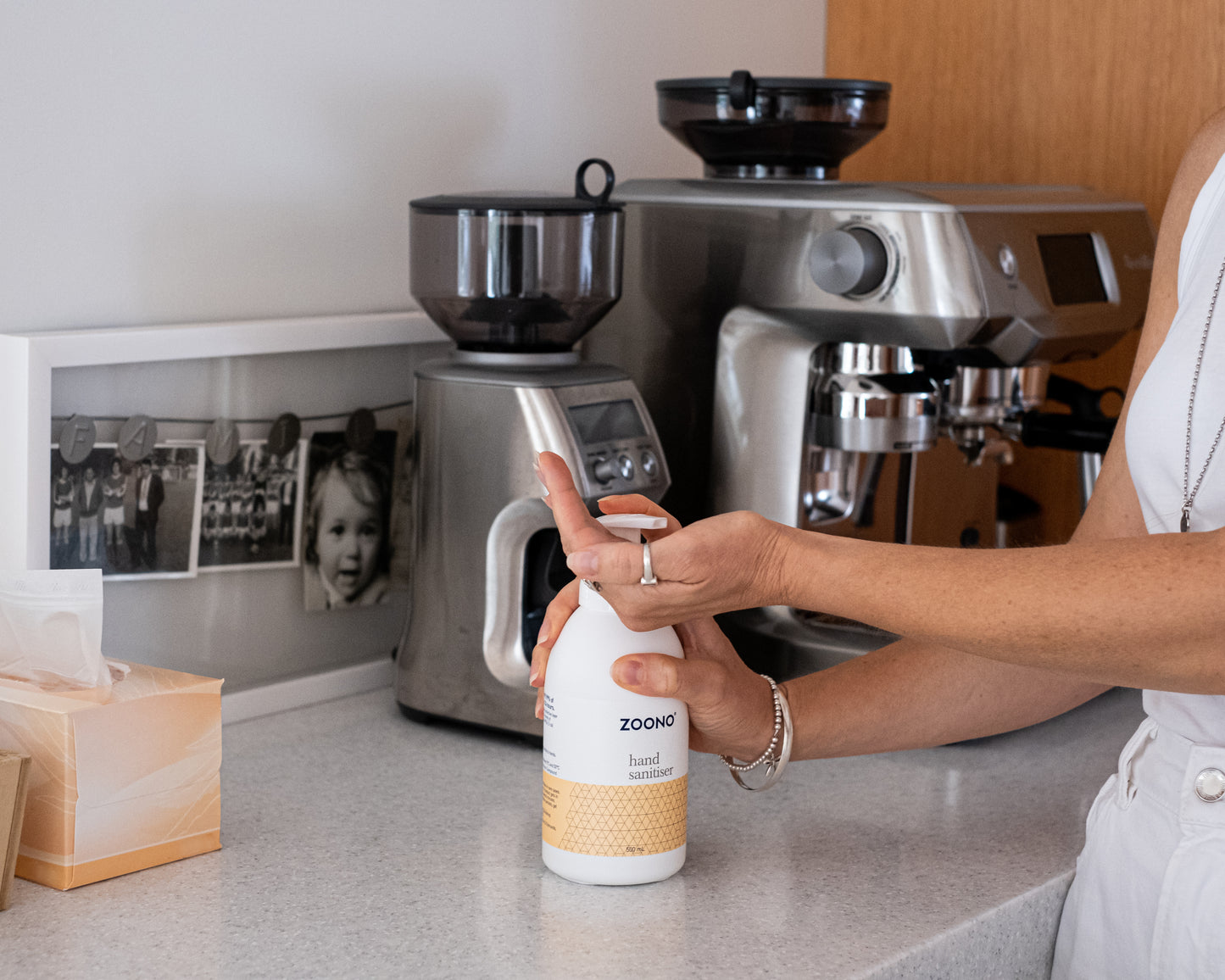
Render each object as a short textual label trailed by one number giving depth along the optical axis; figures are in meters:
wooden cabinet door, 1.46
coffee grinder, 1.10
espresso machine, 1.13
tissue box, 0.84
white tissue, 0.88
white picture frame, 1.03
